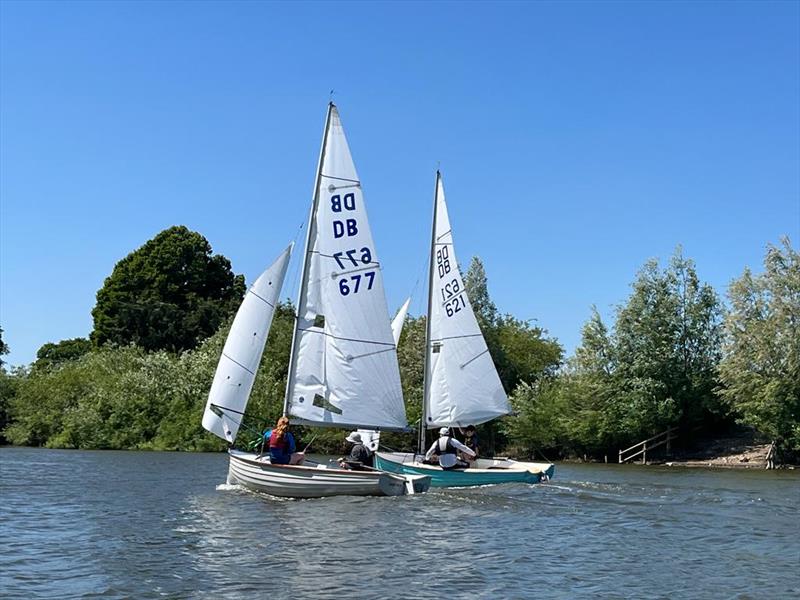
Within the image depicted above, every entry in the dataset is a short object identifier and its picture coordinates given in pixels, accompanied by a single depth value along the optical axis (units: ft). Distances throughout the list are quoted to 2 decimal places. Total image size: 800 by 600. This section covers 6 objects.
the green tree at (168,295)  238.27
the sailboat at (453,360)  102.58
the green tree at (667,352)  157.07
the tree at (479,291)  202.08
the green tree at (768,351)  138.92
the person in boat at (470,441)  98.73
